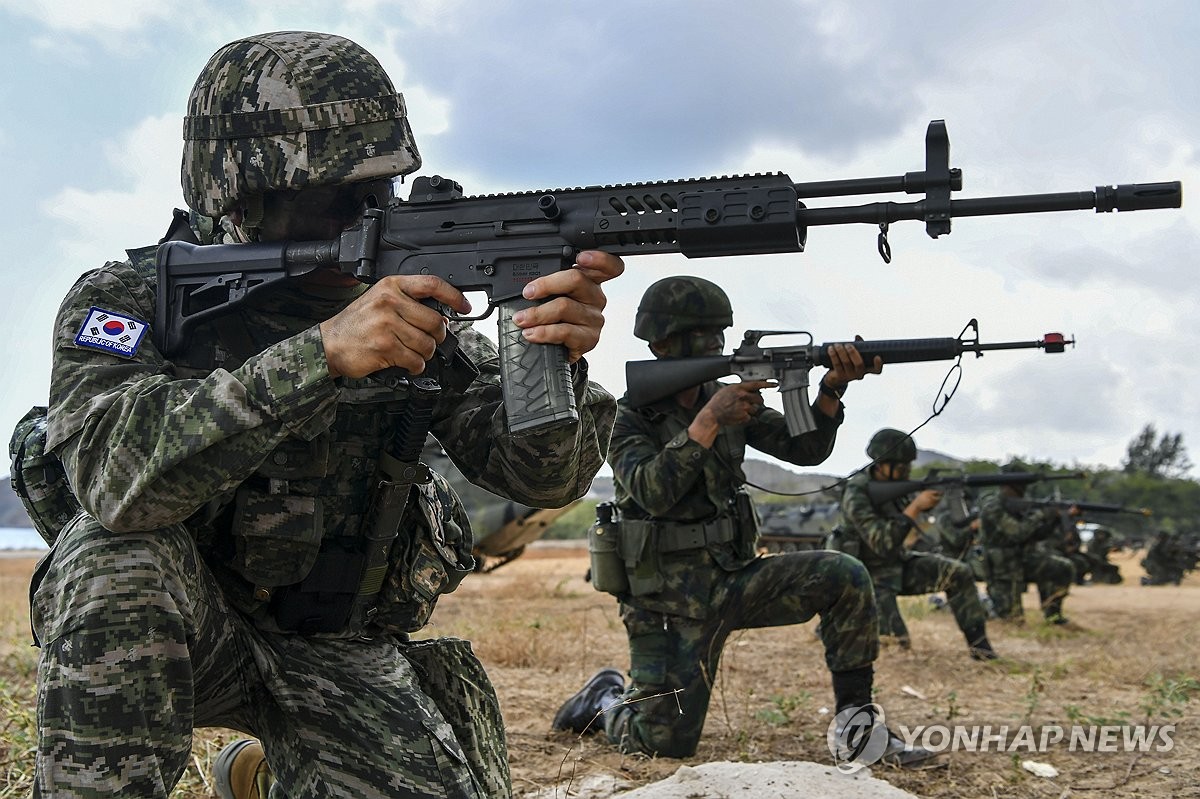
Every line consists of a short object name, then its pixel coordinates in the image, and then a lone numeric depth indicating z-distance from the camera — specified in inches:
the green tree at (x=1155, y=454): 1959.9
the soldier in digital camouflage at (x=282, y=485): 94.5
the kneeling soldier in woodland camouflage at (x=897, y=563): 358.3
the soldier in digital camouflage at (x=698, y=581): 201.3
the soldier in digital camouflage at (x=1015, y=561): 503.2
